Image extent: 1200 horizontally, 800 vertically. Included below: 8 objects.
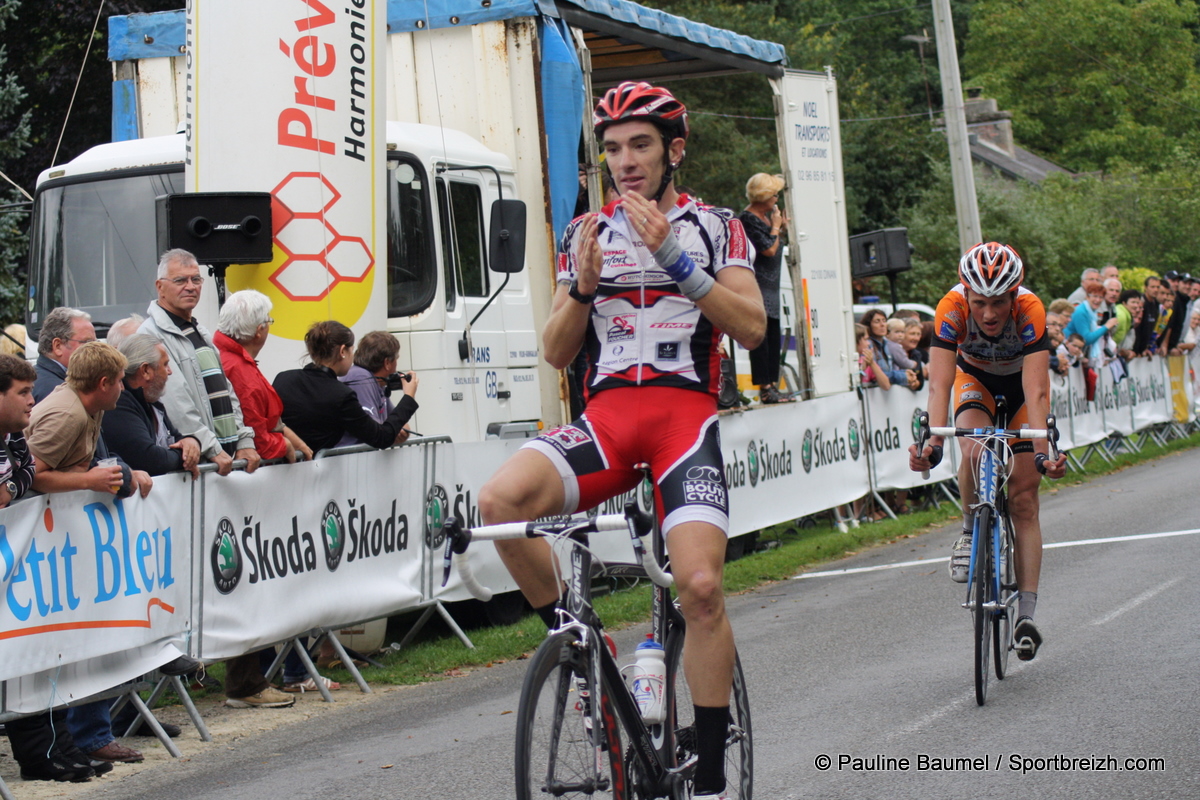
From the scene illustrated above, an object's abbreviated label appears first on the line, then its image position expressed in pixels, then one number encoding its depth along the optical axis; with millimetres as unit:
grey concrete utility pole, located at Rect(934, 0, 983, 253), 21656
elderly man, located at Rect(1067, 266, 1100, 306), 20250
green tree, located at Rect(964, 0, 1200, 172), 61969
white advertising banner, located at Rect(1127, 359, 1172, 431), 22109
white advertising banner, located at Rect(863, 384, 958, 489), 15669
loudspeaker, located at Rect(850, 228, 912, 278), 18234
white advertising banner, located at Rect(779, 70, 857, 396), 14906
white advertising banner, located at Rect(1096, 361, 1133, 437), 20717
